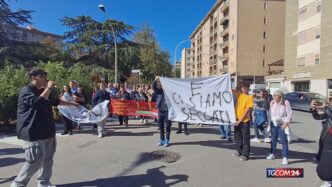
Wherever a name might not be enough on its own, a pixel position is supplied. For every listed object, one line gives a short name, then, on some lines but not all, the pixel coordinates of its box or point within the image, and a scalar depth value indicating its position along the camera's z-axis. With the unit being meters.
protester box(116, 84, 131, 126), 12.56
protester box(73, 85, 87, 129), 10.71
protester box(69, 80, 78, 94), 11.05
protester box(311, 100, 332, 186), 3.48
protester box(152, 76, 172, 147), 8.29
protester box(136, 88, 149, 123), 13.53
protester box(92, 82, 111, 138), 10.34
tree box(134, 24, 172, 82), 45.30
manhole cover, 6.86
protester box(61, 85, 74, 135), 10.11
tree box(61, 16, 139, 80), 34.19
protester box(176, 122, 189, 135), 10.46
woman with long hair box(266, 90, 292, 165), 6.62
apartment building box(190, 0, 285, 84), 59.53
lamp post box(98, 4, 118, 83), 21.36
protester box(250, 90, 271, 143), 9.38
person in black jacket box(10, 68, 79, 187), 4.46
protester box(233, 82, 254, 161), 6.85
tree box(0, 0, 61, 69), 23.19
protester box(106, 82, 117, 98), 13.22
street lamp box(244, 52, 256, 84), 60.09
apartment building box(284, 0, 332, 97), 33.19
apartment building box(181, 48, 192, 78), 129.18
